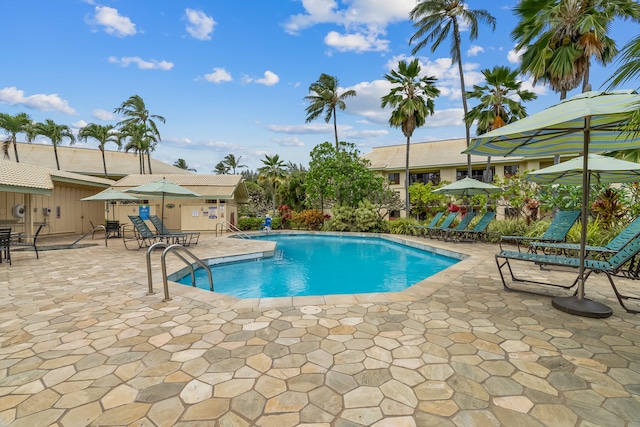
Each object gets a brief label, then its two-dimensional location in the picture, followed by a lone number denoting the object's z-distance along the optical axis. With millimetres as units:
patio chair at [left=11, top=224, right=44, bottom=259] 9453
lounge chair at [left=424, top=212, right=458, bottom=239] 12539
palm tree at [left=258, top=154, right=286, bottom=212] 24248
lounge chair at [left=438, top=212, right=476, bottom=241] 11672
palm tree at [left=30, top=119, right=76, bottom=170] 19703
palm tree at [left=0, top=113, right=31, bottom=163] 18447
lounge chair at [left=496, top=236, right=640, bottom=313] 3691
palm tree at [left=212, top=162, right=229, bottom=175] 47138
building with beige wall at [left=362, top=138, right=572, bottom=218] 22433
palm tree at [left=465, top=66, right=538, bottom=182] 15202
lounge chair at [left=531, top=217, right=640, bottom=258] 4630
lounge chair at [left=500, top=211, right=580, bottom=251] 6371
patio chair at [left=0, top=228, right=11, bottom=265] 7121
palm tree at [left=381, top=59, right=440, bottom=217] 16938
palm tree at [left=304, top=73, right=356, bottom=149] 25262
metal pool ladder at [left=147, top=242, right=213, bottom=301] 4202
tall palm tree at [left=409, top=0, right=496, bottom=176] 15922
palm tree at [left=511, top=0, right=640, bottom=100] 9250
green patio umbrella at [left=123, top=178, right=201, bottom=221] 9585
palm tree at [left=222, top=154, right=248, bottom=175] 46281
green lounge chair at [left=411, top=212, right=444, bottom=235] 13219
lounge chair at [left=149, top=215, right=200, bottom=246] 10180
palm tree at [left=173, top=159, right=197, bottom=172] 50769
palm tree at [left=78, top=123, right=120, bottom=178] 20516
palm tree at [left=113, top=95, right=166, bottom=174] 24219
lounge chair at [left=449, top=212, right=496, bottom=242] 10703
